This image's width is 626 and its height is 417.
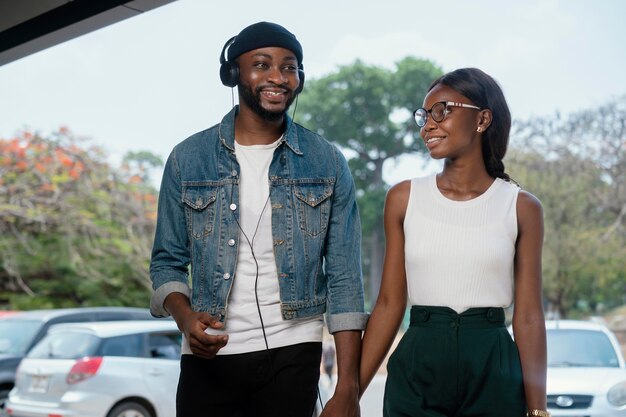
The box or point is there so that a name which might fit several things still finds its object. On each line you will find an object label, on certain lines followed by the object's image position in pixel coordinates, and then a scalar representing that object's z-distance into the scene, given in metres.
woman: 2.18
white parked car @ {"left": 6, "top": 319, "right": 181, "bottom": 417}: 7.54
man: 2.36
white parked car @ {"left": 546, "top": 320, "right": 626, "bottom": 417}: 6.32
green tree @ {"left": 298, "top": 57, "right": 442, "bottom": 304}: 17.97
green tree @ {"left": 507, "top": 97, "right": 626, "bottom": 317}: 14.55
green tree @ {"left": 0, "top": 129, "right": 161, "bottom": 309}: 15.54
